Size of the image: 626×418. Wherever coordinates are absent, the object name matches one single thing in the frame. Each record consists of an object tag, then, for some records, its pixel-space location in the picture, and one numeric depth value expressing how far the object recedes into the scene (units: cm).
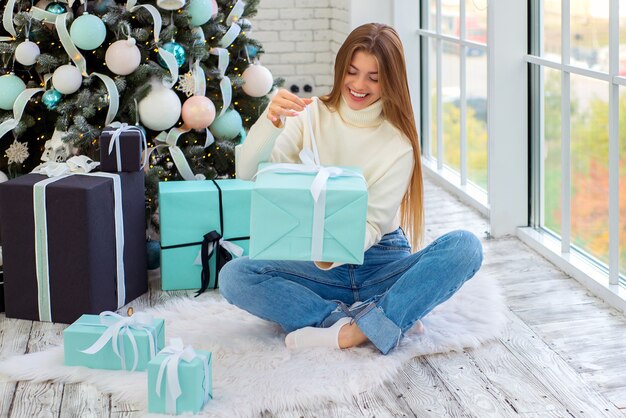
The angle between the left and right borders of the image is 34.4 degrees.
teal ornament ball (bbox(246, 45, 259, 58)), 384
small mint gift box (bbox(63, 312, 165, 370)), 260
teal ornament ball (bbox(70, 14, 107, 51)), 339
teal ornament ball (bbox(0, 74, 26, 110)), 350
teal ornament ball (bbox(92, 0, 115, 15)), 354
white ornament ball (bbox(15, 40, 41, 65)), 347
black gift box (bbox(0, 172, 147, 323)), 299
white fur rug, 247
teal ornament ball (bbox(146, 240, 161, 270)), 357
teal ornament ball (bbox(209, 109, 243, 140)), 374
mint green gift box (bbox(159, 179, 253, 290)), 331
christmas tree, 347
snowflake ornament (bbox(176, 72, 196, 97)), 363
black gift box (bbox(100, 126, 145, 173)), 319
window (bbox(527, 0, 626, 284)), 316
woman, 268
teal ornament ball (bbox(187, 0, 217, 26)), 357
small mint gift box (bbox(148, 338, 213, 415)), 232
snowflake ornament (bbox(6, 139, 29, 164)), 358
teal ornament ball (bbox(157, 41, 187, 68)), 353
